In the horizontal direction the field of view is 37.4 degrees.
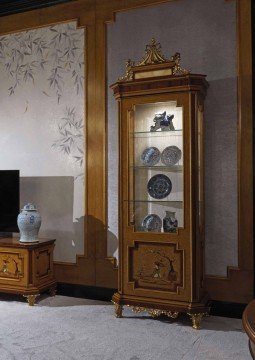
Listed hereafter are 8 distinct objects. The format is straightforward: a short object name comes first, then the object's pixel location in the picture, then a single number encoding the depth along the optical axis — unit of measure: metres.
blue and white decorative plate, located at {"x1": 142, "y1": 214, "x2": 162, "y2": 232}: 2.72
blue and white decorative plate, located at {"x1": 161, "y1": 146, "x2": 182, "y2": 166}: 2.67
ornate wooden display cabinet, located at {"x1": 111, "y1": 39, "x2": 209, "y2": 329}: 2.56
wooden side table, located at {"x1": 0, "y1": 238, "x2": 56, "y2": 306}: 2.99
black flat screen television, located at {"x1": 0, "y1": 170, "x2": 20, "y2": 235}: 3.30
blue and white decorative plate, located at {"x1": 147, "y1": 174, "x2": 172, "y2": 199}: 2.73
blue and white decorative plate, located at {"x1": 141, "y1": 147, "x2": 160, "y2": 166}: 2.79
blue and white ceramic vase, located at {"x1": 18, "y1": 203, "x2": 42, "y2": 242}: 3.07
